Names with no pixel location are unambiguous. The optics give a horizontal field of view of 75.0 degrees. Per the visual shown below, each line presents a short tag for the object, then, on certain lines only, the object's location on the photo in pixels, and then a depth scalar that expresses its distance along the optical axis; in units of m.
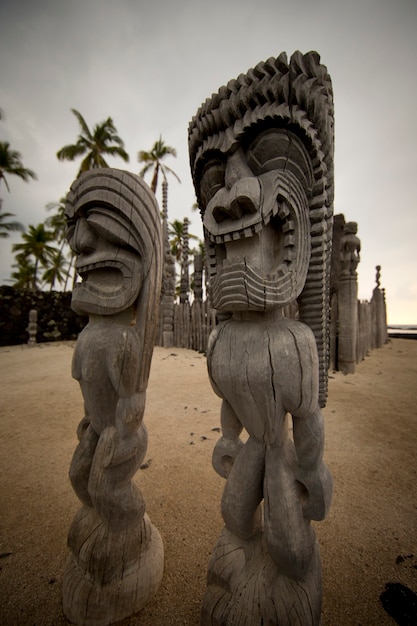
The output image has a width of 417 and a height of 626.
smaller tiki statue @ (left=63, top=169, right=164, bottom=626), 1.35
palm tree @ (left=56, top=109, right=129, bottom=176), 14.88
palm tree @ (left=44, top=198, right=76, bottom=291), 20.50
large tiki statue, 1.10
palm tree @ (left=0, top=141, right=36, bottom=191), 14.88
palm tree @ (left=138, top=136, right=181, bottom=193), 16.09
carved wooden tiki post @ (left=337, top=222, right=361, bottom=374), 6.23
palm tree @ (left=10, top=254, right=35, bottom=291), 26.19
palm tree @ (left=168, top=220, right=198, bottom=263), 23.44
